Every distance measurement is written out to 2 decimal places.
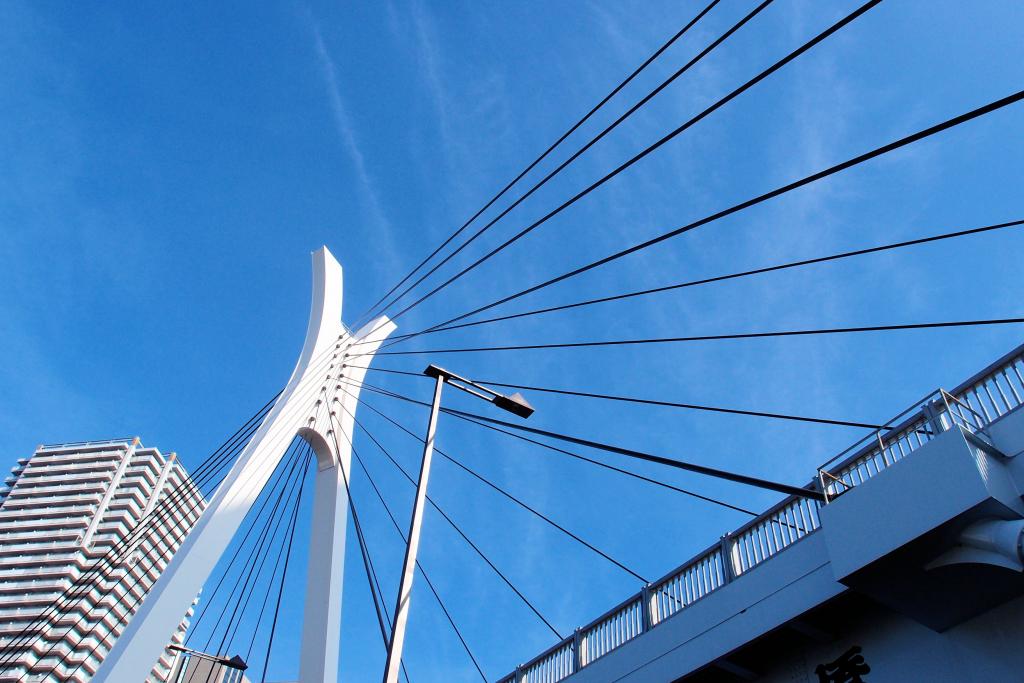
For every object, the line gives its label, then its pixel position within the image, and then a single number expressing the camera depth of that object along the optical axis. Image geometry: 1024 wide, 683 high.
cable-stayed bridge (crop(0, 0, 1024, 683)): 8.93
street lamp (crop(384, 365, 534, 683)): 7.84
